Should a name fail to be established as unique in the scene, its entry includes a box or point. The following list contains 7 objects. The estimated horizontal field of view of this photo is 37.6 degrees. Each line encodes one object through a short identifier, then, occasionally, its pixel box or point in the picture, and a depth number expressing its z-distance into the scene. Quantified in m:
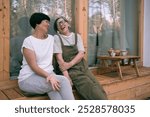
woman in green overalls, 2.49
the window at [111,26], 3.58
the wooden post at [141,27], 4.25
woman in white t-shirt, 2.17
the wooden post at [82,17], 3.29
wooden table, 3.21
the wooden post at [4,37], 2.62
